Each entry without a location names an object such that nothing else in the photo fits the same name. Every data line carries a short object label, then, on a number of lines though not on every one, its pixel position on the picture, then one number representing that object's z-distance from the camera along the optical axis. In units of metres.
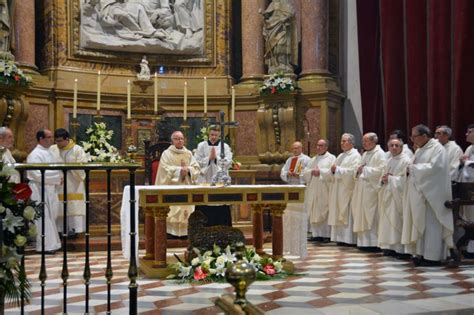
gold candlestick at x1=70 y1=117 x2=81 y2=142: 9.72
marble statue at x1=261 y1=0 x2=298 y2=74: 11.14
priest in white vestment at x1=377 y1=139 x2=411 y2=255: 8.13
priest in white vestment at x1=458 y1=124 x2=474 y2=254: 8.02
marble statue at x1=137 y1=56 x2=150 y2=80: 10.95
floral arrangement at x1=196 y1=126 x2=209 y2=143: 10.37
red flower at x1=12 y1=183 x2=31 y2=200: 3.86
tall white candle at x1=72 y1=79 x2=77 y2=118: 9.34
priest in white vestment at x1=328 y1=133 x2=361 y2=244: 9.51
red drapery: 8.98
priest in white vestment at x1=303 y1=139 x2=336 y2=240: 10.04
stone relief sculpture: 10.91
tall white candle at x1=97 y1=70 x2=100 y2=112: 9.46
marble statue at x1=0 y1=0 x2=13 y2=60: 9.71
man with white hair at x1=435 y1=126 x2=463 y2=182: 8.20
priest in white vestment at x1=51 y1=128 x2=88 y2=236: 9.16
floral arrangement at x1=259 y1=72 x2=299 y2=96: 10.60
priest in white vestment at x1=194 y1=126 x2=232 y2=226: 8.25
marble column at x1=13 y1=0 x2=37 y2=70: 10.16
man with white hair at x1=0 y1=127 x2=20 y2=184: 7.91
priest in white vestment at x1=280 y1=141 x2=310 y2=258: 7.49
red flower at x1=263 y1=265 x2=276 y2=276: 6.64
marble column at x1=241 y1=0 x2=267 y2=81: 11.41
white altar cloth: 7.23
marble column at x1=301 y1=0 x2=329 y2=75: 11.12
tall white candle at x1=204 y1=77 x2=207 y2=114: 9.72
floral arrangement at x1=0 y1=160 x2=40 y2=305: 3.74
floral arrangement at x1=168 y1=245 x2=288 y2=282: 6.46
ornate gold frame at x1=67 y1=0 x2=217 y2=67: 10.83
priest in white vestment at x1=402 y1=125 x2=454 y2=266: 7.48
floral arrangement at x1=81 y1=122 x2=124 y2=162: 9.68
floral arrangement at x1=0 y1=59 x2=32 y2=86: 9.05
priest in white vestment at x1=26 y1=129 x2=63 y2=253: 8.65
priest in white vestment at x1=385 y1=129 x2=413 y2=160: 8.51
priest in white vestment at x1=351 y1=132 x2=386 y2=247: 8.89
